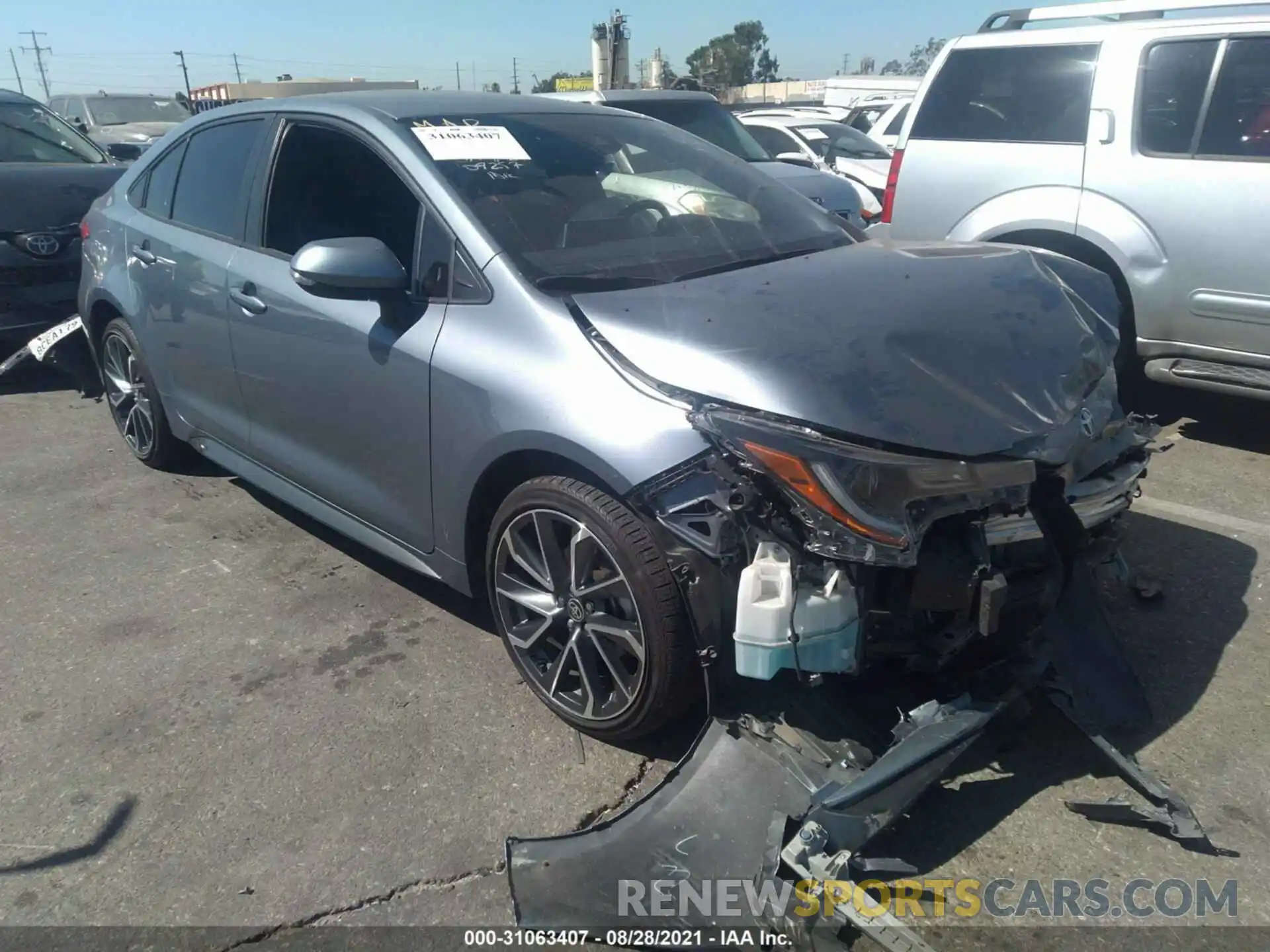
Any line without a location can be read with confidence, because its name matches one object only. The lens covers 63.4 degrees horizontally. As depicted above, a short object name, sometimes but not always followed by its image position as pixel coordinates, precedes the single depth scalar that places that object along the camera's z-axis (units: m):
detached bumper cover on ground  2.20
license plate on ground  5.89
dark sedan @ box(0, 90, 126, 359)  6.40
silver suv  4.81
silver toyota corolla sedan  2.36
